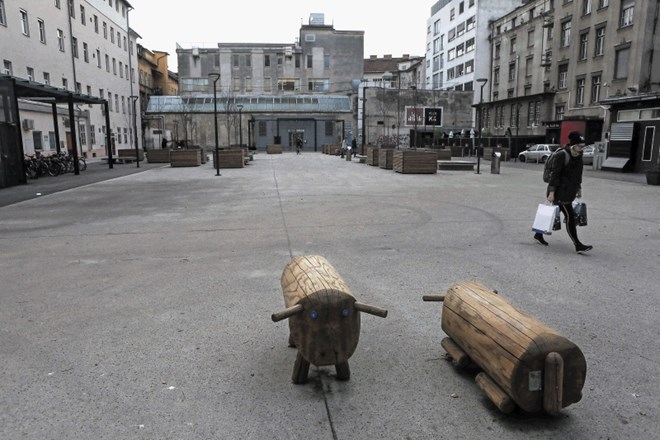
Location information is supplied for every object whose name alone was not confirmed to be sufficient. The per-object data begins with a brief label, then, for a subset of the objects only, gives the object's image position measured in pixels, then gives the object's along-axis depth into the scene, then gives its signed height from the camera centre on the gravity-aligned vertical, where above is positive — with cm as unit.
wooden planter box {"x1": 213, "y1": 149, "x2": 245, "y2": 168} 2795 -140
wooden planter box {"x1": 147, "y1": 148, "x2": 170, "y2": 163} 3597 -158
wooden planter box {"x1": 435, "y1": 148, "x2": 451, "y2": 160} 3472 -142
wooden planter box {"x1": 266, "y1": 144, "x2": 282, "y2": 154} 5169 -154
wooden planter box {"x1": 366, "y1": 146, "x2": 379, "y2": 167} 2912 -132
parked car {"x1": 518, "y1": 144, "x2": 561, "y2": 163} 3616 -136
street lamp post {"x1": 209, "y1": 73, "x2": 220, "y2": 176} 2223 -70
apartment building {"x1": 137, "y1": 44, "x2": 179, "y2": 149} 6259 +723
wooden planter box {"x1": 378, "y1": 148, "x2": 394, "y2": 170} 2586 -127
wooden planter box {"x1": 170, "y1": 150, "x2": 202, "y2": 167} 3005 -144
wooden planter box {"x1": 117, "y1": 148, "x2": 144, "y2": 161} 3600 -137
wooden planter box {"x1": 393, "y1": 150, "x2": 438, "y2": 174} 2267 -128
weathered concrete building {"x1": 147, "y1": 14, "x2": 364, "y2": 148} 7588 +1063
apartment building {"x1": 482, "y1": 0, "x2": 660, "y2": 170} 2425 +494
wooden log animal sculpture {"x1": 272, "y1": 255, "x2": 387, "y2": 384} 302 -113
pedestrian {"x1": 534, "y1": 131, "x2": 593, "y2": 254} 706 -67
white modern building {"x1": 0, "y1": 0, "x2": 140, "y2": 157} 3017 +567
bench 2541 -163
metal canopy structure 1767 +178
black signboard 4088 +151
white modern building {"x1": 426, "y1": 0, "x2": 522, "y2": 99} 6575 +1373
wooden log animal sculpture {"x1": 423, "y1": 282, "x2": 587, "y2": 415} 274 -129
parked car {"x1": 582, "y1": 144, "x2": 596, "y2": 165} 3184 -148
